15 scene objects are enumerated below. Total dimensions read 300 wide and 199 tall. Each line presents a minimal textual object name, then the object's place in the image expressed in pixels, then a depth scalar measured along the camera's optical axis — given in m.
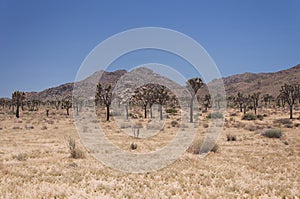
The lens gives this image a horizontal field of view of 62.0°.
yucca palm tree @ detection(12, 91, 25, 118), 52.35
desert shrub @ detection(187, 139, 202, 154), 12.90
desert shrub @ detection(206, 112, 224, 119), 37.44
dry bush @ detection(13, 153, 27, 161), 10.96
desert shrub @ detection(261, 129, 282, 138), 18.31
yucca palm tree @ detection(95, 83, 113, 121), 39.97
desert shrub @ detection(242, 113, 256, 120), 37.78
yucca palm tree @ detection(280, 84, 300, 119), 38.69
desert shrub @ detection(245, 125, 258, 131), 24.17
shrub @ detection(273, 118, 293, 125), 29.69
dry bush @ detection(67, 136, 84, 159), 11.59
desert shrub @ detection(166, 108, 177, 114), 49.76
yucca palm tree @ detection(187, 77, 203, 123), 34.59
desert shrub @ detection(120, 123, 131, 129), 27.48
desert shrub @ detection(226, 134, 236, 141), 17.53
